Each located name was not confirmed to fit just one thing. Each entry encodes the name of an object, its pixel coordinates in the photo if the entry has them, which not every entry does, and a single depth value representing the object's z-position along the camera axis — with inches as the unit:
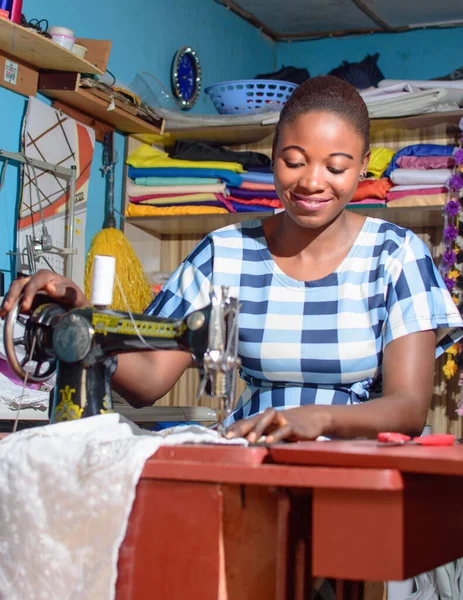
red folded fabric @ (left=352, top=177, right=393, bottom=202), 138.6
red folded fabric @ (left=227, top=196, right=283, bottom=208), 141.1
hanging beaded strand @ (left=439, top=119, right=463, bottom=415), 133.8
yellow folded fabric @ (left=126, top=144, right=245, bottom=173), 142.8
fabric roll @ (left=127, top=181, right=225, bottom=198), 143.3
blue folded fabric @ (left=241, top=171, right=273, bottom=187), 142.3
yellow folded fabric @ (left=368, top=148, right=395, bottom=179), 140.3
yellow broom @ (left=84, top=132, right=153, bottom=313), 128.0
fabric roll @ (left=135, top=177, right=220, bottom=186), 142.8
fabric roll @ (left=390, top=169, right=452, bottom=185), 136.6
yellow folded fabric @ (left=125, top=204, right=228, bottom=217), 142.1
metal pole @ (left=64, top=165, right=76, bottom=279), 120.1
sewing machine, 50.1
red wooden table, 36.0
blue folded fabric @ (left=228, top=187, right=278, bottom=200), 141.9
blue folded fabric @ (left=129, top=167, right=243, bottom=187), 142.1
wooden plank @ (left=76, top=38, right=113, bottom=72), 119.7
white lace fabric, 40.4
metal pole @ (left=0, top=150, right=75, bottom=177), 109.7
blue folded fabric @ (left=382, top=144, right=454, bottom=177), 138.1
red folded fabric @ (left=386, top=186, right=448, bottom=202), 136.5
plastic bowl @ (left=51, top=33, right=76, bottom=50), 111.2
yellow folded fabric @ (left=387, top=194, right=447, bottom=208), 135.9
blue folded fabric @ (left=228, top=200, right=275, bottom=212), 141.5
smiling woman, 63.2
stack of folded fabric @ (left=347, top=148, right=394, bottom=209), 138.8
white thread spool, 52.2
